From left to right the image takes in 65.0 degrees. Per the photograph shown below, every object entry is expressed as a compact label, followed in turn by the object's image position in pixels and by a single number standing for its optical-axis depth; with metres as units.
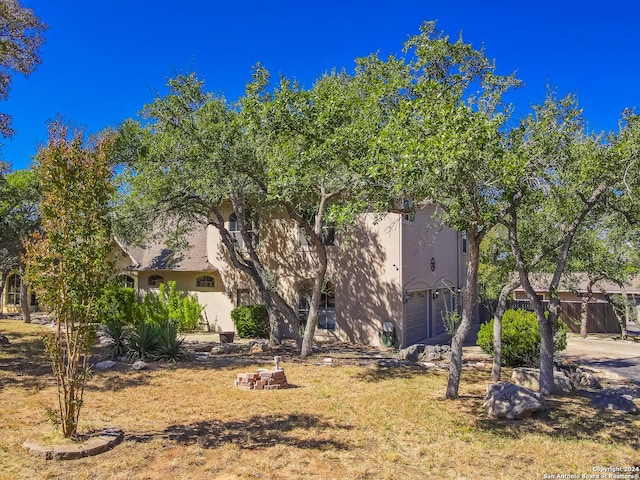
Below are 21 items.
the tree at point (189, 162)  14.98
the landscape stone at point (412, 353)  15.76
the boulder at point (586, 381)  12.70
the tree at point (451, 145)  8.24
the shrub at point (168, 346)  15.00
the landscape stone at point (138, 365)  13.68
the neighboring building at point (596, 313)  26.59
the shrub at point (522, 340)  14.31
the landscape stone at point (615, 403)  9.82
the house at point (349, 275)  18.89
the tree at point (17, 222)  22.52
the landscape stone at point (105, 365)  13.71
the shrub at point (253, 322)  20.62
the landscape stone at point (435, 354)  15.76
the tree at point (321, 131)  10.75
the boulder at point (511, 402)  9.24
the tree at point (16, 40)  13.42
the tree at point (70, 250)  7.11
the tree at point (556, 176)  8.84
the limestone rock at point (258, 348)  17.25
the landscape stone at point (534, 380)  11.61
